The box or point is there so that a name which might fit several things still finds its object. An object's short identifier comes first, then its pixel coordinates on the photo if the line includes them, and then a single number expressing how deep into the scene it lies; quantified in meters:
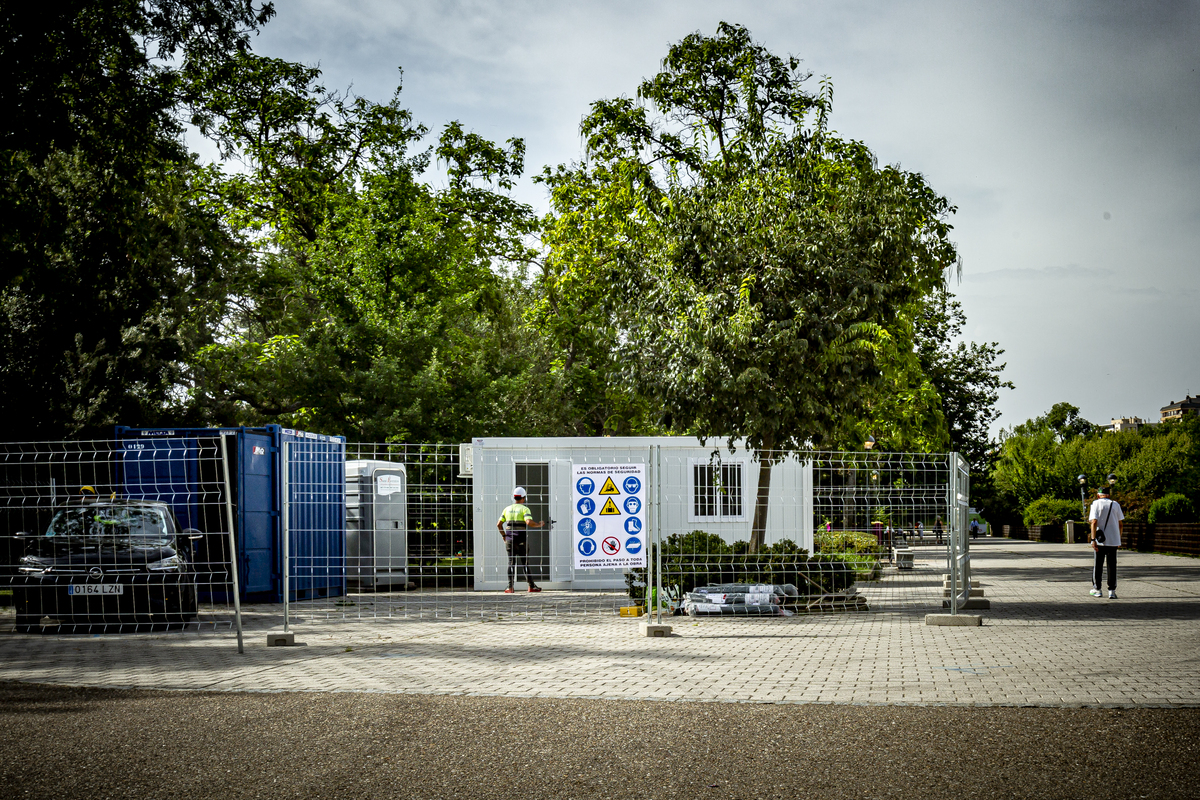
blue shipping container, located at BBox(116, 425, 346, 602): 14.91
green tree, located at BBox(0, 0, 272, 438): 14.79
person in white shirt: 15.14
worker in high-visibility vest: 16.24
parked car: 11.55
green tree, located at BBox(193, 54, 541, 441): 24.17
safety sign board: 11.23
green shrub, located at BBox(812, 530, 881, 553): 12.08
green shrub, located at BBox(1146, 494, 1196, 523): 32.69
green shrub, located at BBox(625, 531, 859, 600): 12.84
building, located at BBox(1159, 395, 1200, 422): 158.54
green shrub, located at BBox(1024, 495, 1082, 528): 48.12
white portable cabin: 17.66
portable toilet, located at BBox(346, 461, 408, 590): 17.21
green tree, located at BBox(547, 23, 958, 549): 15.13
